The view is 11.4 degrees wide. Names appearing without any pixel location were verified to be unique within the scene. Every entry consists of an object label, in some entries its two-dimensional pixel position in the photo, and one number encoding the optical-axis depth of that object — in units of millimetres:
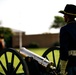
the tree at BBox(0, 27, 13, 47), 58156
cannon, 6352
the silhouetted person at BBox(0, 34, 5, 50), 17166
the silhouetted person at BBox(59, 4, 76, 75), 5508
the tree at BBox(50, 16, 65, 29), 85350
